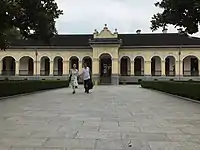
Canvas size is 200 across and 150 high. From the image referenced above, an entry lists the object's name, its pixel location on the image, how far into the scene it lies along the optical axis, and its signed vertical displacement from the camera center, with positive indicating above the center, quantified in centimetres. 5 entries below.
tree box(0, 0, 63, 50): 1051 +307
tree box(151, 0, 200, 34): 922 +280
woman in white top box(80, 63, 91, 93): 1228 -11
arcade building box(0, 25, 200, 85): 3103 +240
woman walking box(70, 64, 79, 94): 1232 -20
